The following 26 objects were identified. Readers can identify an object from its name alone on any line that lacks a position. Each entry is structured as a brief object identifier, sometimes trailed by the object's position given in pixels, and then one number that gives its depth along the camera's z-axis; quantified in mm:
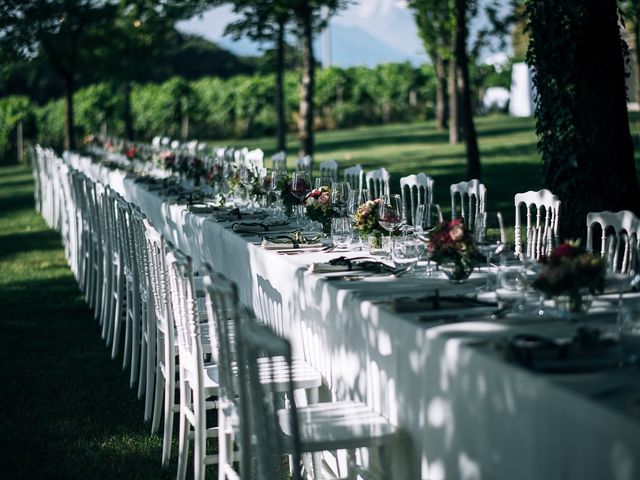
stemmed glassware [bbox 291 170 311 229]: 7297
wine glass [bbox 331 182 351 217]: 6422
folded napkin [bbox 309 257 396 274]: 4918
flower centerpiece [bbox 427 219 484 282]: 4367
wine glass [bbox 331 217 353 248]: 5754
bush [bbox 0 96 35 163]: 37906
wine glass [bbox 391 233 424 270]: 5012
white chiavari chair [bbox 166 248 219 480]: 4426
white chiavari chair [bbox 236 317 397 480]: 3357
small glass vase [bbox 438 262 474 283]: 4445
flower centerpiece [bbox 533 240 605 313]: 3574
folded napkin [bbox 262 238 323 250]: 5863
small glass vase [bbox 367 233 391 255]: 5551
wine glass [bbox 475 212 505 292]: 4520
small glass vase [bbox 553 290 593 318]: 3721
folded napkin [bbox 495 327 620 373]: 3037
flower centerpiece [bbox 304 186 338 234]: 6344
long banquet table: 2688
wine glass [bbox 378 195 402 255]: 5508
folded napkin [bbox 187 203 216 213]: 8289
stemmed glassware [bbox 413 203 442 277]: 5713
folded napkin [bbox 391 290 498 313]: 3960
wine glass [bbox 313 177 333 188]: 7023
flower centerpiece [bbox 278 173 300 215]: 7355
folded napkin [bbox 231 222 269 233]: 6746
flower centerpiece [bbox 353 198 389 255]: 5508
